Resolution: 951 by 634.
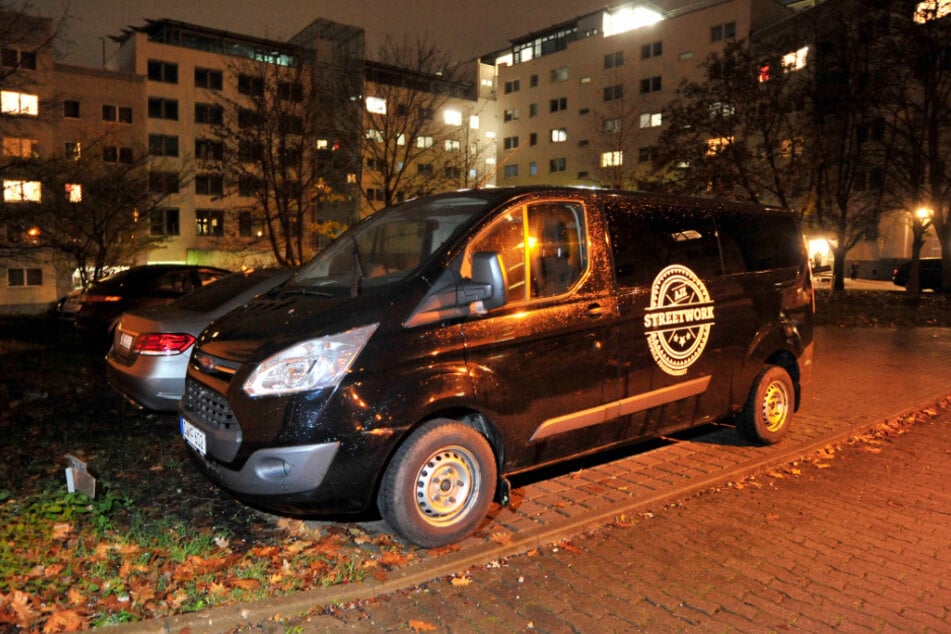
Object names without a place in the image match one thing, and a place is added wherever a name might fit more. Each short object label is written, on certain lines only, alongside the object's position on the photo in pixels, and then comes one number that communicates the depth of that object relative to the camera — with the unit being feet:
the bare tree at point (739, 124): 72.95
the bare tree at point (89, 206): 81.97
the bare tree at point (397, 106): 75.72
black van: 12.33
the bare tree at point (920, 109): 69.87
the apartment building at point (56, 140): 64.80
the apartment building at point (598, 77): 168.04
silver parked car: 20.42
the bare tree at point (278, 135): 74.74
